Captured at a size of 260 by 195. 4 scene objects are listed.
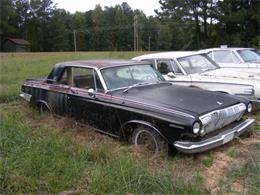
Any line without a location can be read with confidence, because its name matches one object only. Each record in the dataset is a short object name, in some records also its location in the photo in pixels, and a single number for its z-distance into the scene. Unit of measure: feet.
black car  11.29
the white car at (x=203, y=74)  17.06
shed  170.06
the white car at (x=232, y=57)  25.03
